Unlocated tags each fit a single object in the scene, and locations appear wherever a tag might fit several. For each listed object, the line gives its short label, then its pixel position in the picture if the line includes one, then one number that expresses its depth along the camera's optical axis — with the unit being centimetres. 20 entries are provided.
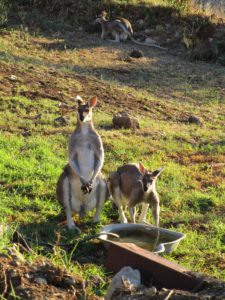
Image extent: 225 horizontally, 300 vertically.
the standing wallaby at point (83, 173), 1024
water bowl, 916
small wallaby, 1032
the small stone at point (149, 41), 2754
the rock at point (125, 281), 663
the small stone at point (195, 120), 1794
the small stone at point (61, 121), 1584
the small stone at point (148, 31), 2859
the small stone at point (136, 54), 2466
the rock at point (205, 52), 2581
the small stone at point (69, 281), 689
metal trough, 703
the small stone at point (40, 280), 668
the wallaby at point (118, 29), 2703
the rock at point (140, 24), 2928
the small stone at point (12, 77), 1871
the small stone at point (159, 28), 2844
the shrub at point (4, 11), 2560
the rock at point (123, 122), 1623
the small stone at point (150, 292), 638
